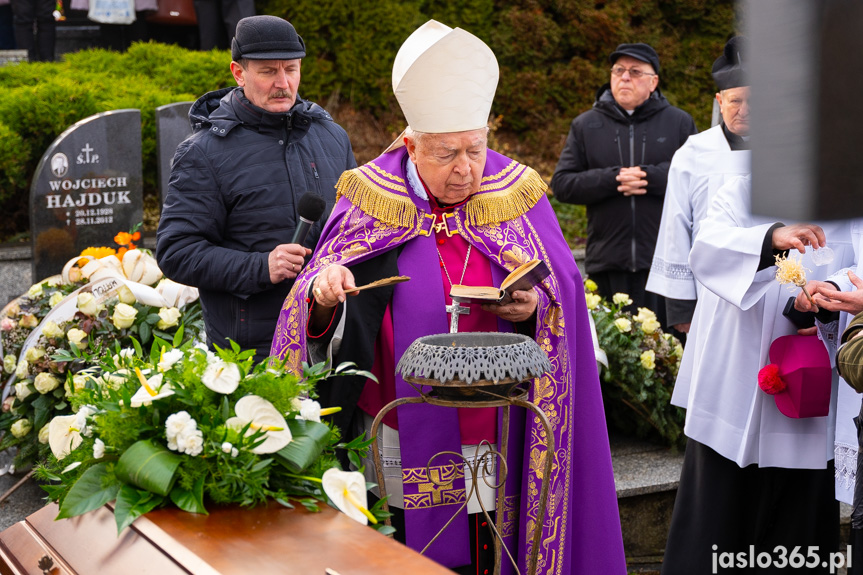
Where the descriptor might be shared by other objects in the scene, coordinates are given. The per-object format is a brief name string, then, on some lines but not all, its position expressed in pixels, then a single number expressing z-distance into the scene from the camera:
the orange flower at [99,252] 6.14
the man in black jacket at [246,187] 3.92
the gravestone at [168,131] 7.68
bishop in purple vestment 2.99
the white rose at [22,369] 5.09
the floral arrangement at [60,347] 5.05
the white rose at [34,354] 5.09
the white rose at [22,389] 5.08
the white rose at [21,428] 5.02
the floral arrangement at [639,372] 5.48
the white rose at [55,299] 5.59
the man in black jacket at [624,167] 6.59
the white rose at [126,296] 5.31
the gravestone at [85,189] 7.11
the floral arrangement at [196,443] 2.17
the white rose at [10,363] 5.42
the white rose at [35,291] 5.84
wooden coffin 1.92
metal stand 2.41
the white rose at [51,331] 5.18
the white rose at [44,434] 4.70
